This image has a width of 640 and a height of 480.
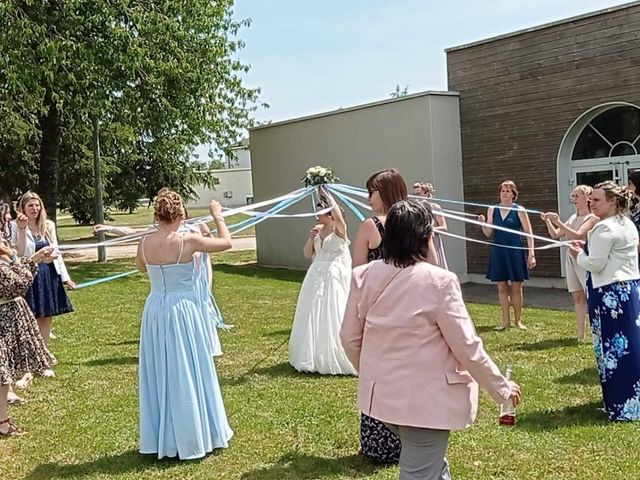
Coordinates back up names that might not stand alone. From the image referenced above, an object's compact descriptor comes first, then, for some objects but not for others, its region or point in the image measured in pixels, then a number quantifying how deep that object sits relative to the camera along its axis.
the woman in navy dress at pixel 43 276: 8.09
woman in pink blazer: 3.28
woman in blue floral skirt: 5.43
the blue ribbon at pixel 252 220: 7.06
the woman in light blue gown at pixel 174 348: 4.94
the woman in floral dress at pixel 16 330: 5.68
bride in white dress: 7.37
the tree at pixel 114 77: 16.20
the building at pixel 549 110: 12.78
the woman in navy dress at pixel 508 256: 9.44
